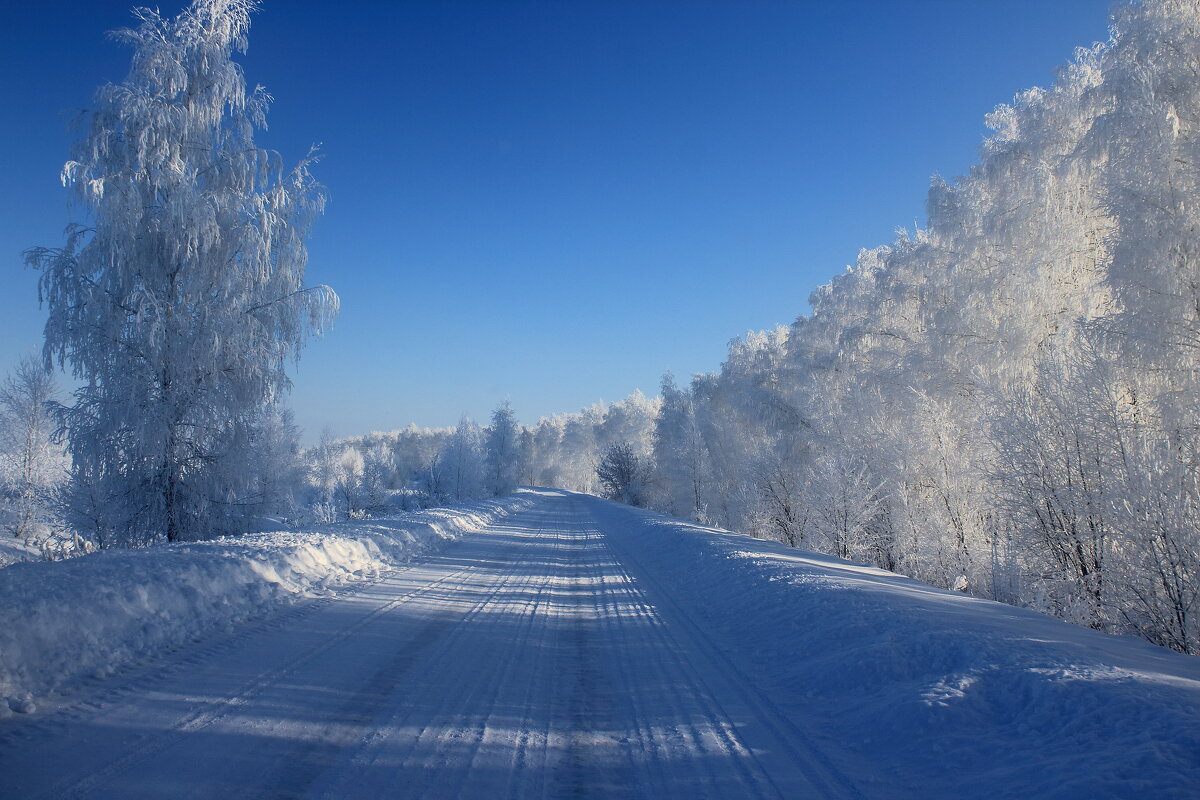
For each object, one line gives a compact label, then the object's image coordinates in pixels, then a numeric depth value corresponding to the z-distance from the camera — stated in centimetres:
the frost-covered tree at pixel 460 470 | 5394
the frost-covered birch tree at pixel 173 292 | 1108
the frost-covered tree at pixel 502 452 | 6147
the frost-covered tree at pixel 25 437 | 2111
